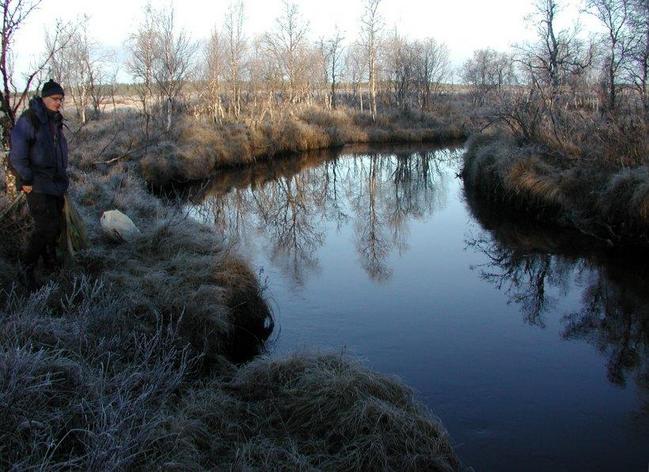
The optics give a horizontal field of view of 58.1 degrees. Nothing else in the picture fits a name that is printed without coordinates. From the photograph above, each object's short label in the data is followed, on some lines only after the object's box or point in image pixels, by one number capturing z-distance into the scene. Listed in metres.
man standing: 5.26
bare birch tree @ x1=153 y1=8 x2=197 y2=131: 22.02
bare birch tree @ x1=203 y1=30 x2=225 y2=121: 25.11
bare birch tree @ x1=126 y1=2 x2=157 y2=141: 21.73
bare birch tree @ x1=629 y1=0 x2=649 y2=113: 19.61
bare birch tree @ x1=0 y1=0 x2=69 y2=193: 6.93
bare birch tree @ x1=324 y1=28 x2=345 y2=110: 40.01
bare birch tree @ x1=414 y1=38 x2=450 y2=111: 36.56
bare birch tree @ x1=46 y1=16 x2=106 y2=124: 23.92
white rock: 7.38
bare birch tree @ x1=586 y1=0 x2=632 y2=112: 21.53
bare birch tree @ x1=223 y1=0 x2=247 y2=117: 27.56
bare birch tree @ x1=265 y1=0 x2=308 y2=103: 31.53
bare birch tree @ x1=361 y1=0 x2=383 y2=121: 34.40
